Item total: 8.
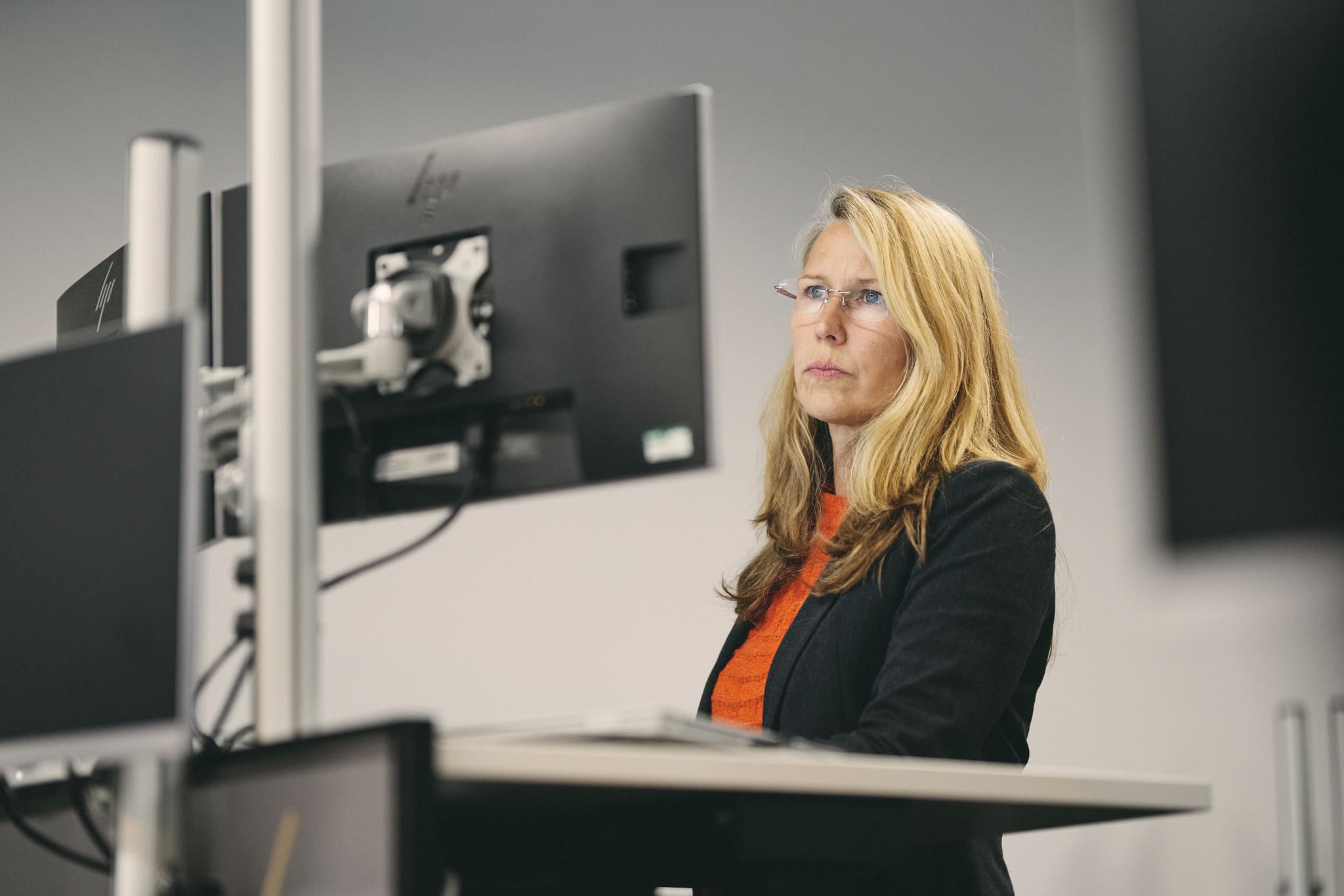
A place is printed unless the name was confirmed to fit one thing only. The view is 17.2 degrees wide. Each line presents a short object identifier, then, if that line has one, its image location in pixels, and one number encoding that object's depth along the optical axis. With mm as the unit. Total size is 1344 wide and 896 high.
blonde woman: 3547
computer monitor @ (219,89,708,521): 3330
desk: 3014
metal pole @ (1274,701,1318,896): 5585
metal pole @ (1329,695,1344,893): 5632
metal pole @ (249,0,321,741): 3230
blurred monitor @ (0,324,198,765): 3068
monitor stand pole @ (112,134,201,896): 3307
